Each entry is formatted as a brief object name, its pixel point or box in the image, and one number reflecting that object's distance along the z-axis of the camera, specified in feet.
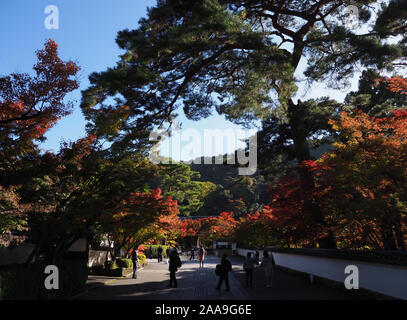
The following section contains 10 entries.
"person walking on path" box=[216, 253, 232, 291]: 39.04
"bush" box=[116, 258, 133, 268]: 65.31
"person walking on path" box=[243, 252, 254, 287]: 43.86
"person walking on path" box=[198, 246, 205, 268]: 79.57
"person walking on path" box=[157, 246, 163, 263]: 108.10
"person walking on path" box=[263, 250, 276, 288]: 42.42
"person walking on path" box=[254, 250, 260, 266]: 83.82
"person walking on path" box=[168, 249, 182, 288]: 43.42
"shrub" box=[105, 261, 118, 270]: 60.54
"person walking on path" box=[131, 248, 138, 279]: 56.08
